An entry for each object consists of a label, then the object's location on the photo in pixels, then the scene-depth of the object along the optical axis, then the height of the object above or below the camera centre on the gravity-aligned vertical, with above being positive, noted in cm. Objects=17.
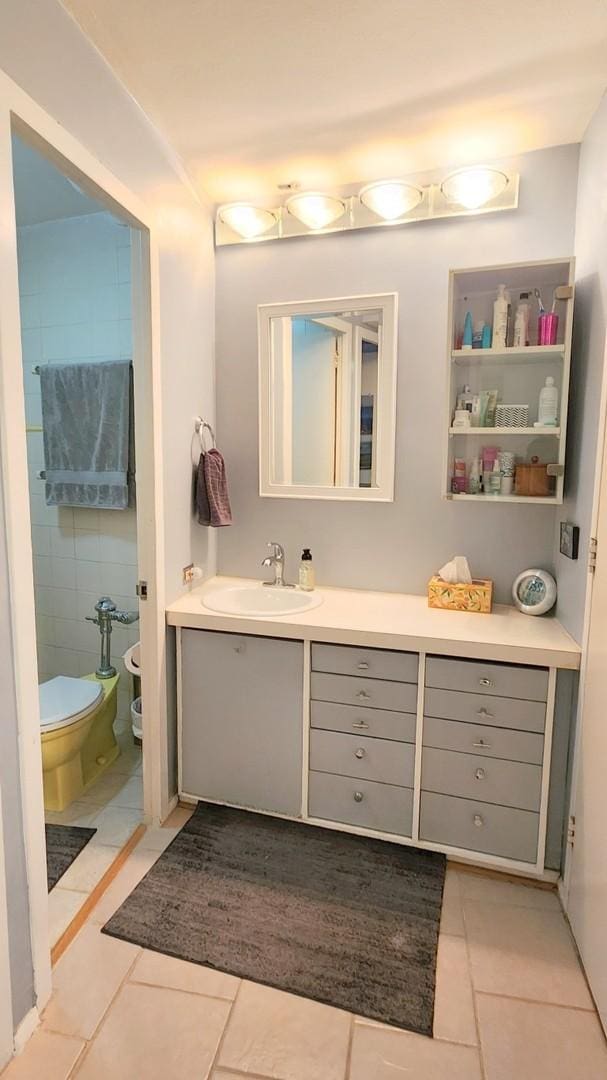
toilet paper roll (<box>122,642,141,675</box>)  209 -77
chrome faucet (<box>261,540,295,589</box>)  232 -40
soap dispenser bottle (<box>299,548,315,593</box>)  228 -44
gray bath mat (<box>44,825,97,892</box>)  181 -133
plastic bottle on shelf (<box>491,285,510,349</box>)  189 +50
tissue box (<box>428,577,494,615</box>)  202 -47
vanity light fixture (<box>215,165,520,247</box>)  191 +96
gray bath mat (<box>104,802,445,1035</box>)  146 -134
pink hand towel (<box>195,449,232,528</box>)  217 -11
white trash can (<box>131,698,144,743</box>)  239 -110
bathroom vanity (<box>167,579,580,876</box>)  173 -86
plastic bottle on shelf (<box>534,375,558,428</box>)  184 +21
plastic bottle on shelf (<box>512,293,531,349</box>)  188 +49
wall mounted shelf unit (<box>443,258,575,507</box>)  180 +35
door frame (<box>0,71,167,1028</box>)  116 +17
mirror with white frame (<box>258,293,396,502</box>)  216 +28
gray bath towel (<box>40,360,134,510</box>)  240 +14
